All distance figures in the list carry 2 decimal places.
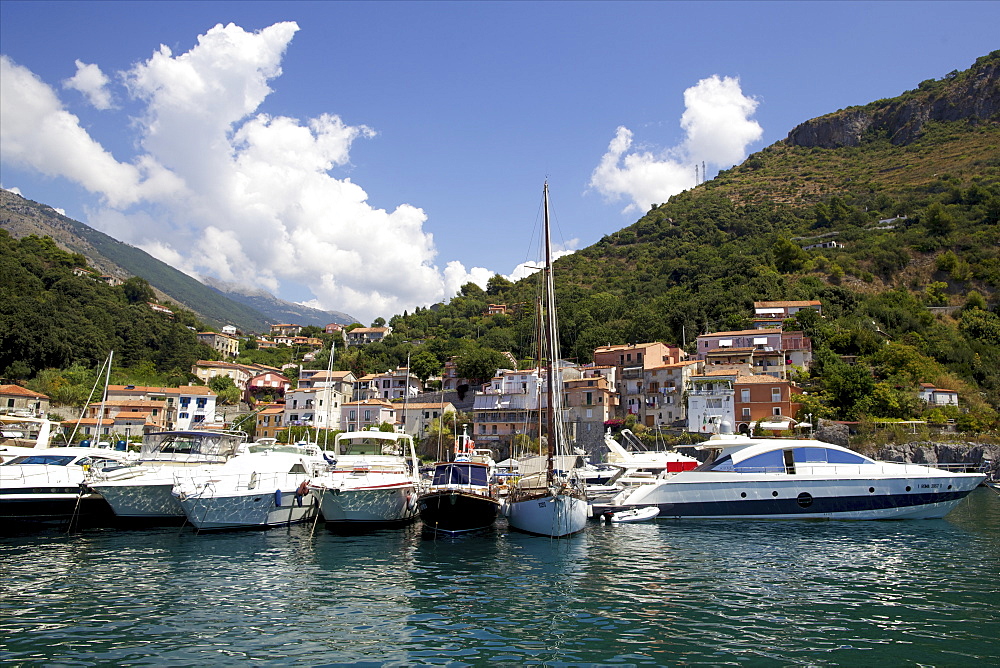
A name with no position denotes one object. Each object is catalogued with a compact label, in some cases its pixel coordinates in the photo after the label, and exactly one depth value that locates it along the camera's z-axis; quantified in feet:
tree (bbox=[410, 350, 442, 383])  288.30
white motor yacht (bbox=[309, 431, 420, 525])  76.54
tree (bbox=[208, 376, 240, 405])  278.87
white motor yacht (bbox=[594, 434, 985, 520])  89.86
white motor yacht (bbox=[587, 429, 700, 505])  107.34
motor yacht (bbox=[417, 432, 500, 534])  74.38
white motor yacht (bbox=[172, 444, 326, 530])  73.92
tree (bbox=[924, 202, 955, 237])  318.28
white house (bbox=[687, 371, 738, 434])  185.37
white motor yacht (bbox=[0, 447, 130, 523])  76.84
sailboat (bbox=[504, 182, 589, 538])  72.90
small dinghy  91.45
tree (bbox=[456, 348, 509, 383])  250.78
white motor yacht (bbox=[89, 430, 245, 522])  77.56
